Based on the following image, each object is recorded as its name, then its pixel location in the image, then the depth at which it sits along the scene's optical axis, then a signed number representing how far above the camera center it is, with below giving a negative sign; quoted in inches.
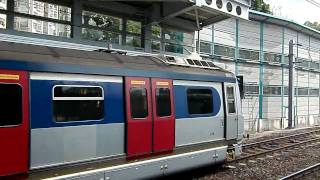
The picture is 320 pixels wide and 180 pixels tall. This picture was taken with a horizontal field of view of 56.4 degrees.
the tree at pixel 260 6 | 1096.2 +306.3
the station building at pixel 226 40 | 344.9 +78.2
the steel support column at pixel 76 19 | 373.2 +86.4
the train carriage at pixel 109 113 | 190.7 -19.8
